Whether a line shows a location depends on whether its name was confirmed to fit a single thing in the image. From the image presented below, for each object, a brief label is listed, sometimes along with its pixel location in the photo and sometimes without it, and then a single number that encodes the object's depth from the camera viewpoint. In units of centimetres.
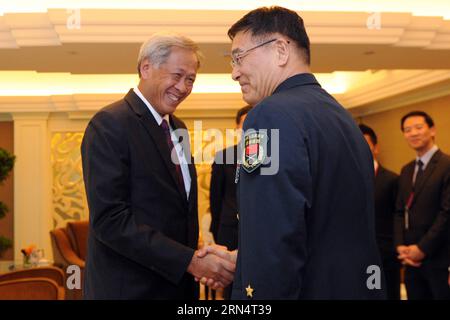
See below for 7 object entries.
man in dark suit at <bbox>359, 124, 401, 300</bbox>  390
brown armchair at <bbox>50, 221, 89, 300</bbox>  568
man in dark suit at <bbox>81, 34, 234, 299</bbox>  160
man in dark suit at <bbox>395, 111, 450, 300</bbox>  343
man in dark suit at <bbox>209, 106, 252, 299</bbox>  332
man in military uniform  118
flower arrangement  522
